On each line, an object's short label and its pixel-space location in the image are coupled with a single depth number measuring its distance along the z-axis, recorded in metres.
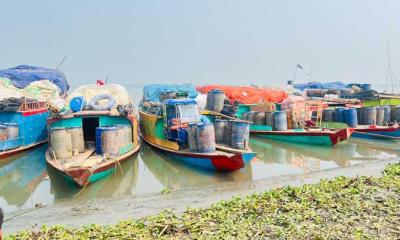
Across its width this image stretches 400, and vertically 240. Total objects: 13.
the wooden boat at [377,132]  18.34
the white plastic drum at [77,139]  11.56
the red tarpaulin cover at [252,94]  22.99
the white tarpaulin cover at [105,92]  17.81
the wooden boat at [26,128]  13.87
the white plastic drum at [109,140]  11.06
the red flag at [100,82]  20.64
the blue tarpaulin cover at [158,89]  19.59
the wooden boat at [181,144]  10.98
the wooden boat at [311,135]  16.38
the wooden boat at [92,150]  9.59
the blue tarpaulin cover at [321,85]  34.44
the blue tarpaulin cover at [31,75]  22.18
